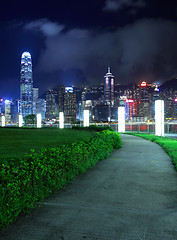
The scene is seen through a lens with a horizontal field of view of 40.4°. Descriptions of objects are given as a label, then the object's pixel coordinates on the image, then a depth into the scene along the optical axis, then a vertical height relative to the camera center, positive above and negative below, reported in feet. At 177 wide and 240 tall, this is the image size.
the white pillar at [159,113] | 65.98 +2.45
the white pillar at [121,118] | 84.17 +1.39
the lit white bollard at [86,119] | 94.79 +1.16
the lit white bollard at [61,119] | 105.99 +1.09
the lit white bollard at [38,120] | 116.26 +0.95
